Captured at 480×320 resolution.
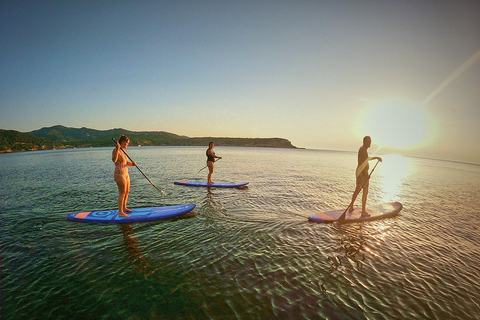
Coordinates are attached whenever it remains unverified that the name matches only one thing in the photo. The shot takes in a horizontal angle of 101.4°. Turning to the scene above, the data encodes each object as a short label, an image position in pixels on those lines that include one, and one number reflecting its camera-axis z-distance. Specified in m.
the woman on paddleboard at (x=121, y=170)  8.85
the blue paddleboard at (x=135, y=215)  9.72
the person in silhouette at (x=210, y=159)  17.51
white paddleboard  10.41
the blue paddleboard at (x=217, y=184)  18.50
